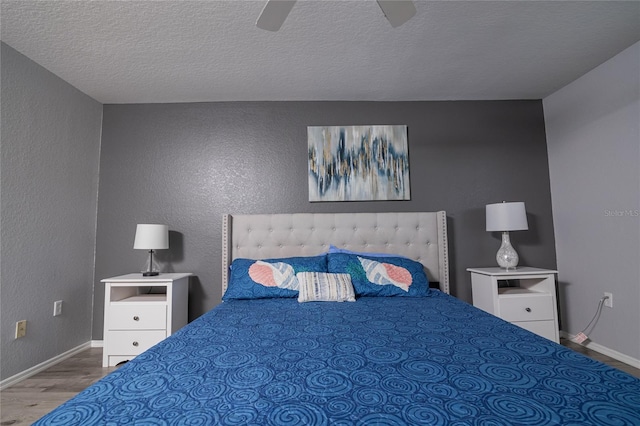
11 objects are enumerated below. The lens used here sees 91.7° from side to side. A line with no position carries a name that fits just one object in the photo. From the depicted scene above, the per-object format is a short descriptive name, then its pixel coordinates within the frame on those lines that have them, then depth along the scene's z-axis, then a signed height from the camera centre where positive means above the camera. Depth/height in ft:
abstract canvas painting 9.65 +2.19
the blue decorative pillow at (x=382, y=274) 7.39 -1.01
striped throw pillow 6.88 -1.22
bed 2.40 -1.41
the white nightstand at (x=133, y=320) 7.75 -2.09
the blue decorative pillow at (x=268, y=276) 7.37 -1.00
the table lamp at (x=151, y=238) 8.32 -0.04
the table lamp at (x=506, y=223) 8.39 +0.24
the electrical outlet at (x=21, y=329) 7.01 -2.04
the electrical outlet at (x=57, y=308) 7.98 -1.79
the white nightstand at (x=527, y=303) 8.06 -1.88
